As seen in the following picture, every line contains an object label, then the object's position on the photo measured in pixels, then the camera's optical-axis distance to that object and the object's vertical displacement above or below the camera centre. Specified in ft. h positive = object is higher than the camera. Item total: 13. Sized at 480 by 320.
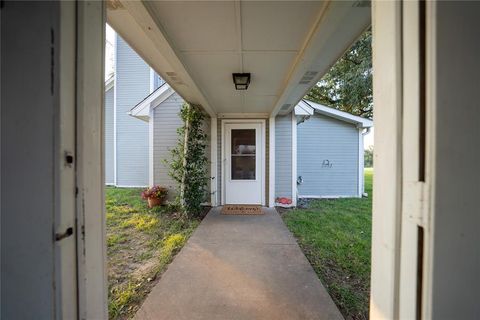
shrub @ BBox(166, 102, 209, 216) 16.03 -0.34
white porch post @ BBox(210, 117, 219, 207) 18.39 -0.30
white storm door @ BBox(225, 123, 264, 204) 18.56 -0.46
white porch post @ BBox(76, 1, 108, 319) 2.27 -0.04
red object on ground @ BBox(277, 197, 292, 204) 18.98 -3.34
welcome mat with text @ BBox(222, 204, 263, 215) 16.55 -3.65
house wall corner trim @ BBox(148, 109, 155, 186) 19.44 +1.21
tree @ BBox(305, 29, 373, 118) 25.30 +9.13
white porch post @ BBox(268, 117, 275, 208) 18.32 -0.61
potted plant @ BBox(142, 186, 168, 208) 18.44 -2.89
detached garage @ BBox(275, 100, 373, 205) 24.31 +0.11
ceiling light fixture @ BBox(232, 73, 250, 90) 9.66 +3.20
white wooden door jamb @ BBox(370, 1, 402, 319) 2.27 -0.01
